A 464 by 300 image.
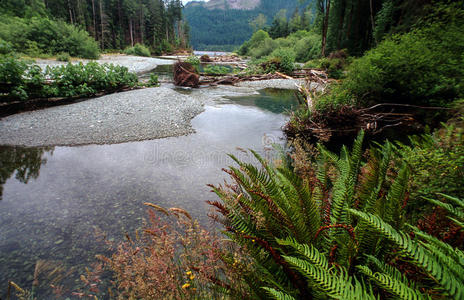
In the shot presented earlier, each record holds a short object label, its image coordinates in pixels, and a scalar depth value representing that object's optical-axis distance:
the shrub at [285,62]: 18.55
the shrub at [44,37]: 18.97
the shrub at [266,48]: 34.19
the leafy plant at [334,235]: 0.92
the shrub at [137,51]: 38.84
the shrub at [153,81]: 12.78
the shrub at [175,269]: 1.36
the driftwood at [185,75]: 13.95
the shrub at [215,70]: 18.09
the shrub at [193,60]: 16.48
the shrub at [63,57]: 19.31
